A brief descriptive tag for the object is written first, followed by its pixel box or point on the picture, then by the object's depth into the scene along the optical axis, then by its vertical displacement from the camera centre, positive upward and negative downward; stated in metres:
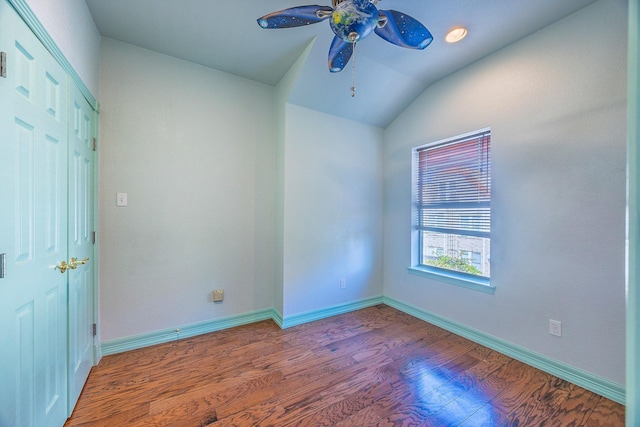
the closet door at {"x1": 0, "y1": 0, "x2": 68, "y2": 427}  0.95 -0.10
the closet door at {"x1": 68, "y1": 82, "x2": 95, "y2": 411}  1.50 -0.20
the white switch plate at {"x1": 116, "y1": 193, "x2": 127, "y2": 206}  2.10 +0.08
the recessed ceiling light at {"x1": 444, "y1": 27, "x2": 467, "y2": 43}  1.97 +1.46
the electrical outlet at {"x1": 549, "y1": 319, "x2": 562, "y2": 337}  1.85 -0.88
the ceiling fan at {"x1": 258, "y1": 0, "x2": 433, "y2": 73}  1.10 +0.98
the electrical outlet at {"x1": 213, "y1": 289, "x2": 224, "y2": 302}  2.51 -0.88
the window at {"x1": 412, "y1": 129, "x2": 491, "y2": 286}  2.39 +0.05
